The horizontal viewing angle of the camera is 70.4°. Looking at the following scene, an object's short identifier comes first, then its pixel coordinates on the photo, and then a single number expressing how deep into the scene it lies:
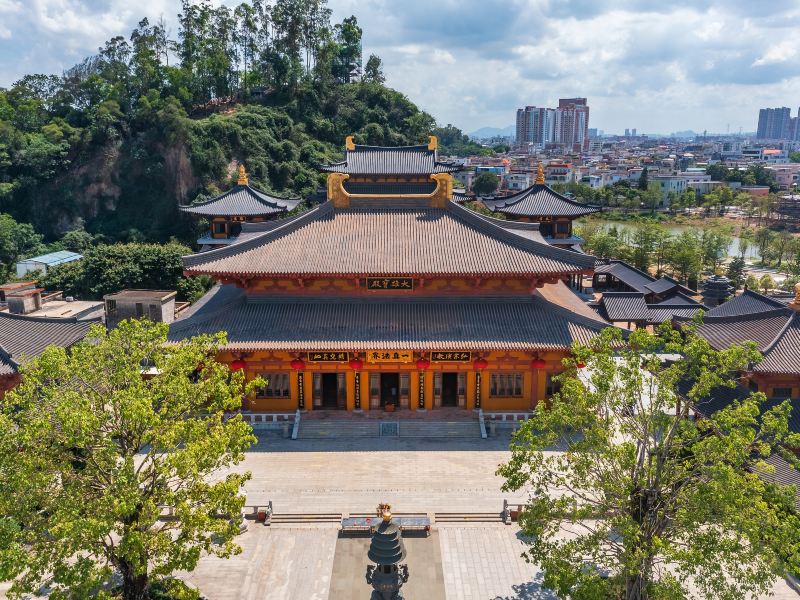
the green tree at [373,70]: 104.38
